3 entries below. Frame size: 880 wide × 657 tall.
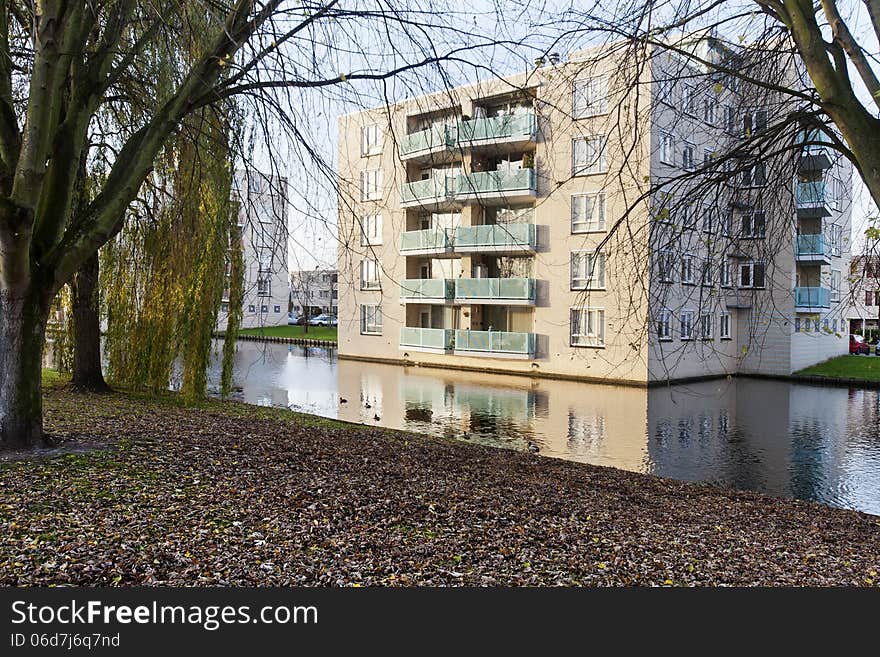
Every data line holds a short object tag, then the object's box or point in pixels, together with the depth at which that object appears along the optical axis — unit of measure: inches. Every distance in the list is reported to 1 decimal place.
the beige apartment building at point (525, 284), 1042.1
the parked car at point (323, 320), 2398.9
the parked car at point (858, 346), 1524.4
